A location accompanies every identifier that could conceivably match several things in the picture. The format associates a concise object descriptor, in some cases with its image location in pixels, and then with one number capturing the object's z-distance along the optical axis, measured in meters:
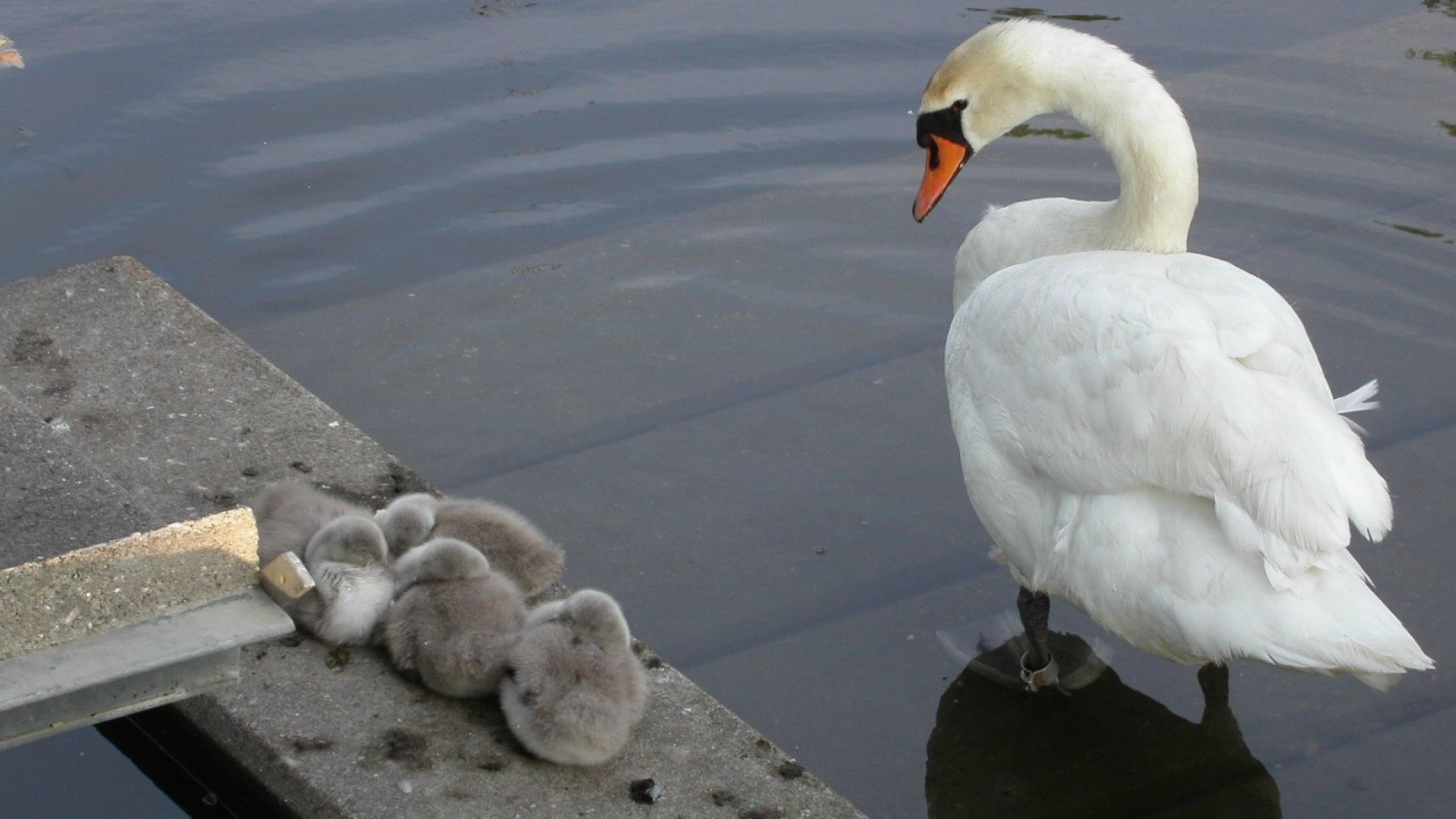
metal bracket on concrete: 2.80
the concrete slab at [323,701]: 3.34
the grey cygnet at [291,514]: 3.80
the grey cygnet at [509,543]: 3.93
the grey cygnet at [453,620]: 3.50
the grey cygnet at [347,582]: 3.63
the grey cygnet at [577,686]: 3.32
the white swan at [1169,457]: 3.34
